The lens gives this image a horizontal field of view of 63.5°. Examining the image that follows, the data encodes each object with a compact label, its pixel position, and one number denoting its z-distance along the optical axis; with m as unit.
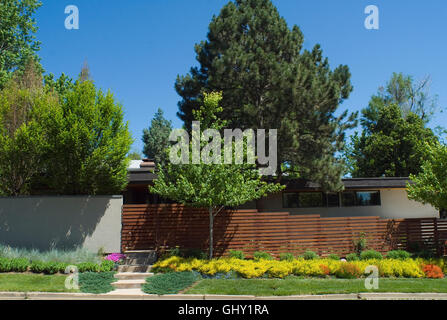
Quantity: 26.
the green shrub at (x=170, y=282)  8.98
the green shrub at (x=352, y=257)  12.98
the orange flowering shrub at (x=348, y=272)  10.64
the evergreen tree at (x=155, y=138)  46.19
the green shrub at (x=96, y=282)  9.02
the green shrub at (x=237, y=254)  12.44
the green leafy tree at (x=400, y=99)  34.34
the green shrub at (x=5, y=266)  10.38
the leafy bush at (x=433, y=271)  10.82
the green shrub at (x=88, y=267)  10.51
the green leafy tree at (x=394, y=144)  28.73
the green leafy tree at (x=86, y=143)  11.66
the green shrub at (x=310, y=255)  12.63
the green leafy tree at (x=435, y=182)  12.63
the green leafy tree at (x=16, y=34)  24.16
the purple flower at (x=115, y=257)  11.42
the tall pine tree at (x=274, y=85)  14.77
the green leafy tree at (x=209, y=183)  11.45
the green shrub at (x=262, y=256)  12.45
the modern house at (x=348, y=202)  18.67
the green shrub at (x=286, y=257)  12.40
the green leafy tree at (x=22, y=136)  11.99
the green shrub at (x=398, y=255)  12.89
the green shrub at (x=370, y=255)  12.76
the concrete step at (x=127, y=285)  9.62
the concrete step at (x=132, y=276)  10.36
